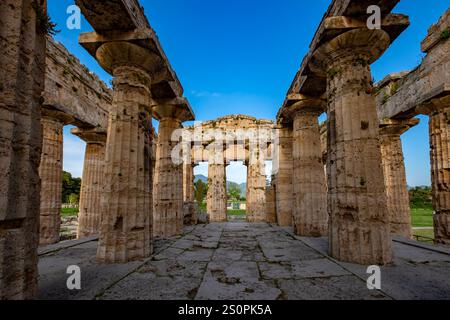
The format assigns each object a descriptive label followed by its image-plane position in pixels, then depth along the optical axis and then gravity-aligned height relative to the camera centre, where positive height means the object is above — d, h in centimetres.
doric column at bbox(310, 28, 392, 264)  438 +56
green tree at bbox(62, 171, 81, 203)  3447 +29
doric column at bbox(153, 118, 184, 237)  785 -11
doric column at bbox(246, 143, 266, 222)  1698 -3
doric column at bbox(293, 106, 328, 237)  761 +27
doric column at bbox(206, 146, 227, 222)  1800 -17
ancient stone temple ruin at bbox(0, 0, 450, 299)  229 +93
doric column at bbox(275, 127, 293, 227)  1039 +37
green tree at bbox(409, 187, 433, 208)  3756 -265
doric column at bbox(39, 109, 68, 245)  795 +36
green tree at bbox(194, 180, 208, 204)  2745 -69
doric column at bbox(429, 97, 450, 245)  744 +50
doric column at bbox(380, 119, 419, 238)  1045 +19
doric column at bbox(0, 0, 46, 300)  207 +38
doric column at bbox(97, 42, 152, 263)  463 +50
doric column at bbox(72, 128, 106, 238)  1020 +26
